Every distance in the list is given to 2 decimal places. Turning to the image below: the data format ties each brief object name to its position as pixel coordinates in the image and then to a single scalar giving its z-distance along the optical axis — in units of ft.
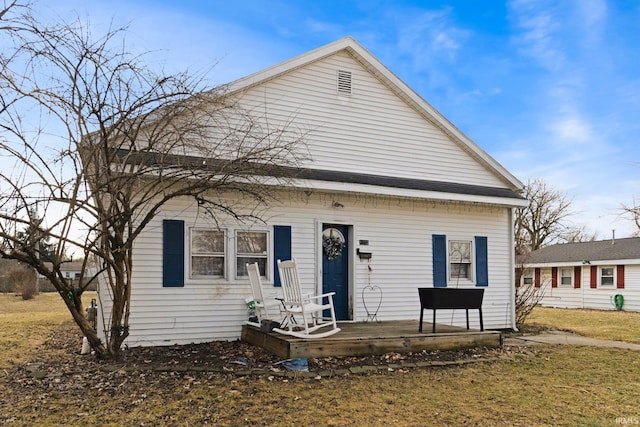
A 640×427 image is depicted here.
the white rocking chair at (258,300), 25.11
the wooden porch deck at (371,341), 22.72
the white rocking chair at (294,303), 22.89
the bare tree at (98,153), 19.65
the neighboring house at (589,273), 69.41
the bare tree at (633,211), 46.57
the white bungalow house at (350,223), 27.55
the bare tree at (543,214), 103.45
